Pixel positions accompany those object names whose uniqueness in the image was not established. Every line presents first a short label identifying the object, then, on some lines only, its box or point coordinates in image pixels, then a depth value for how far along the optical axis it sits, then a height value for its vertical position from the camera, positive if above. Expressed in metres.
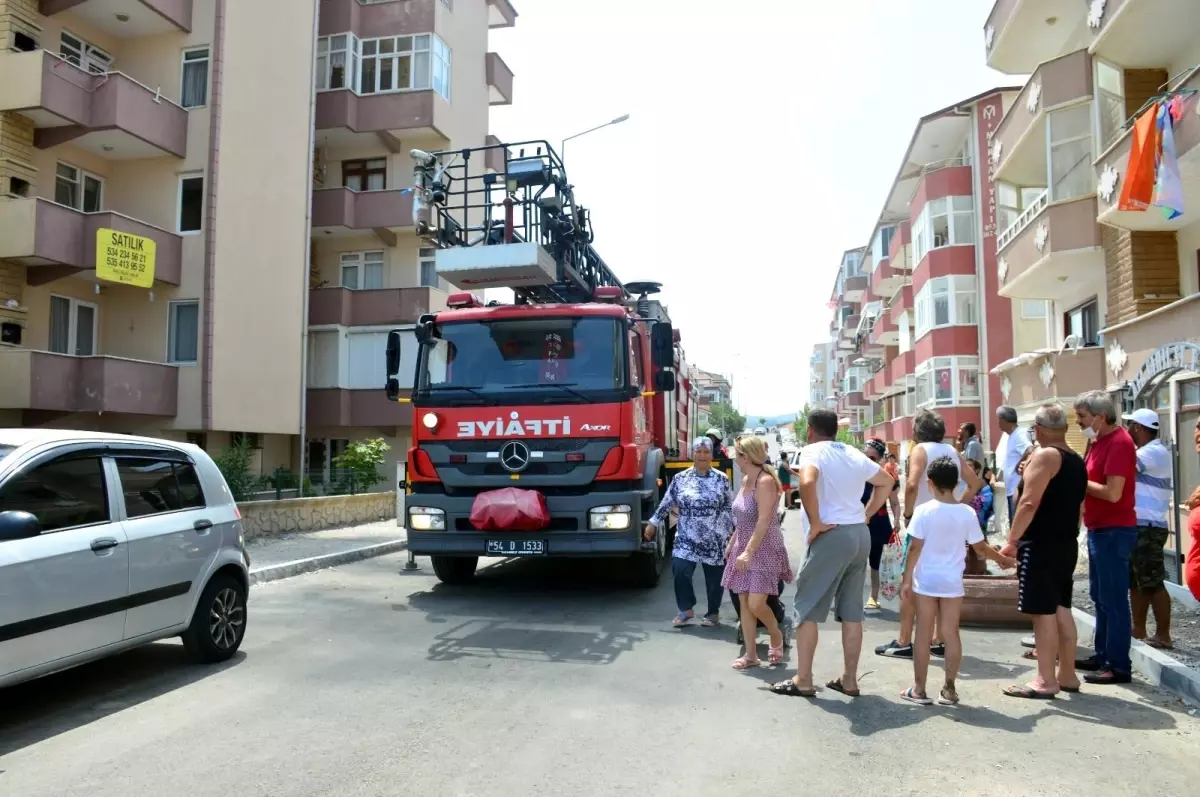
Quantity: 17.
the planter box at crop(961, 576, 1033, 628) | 7.75 -1.43
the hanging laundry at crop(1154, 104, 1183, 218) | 11.15 +3.51
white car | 4.77 -0.66
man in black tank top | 5.41 -0.63
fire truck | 8.44 +0.35
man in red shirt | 5.73 -0.52
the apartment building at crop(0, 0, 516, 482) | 17.12 +5.70
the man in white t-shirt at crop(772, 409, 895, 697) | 5.43 -0.70
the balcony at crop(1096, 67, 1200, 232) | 11.05 +3.81
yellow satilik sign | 17.19 +3.90
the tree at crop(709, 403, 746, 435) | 108.81 +3.71
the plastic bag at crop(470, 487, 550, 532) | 8.22 -0.62
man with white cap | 6.43 -0.67
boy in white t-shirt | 5.38 -0.76
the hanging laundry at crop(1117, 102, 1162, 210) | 11.62 +3.83
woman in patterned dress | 6.14 -0.76
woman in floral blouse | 7.65 -0.71
